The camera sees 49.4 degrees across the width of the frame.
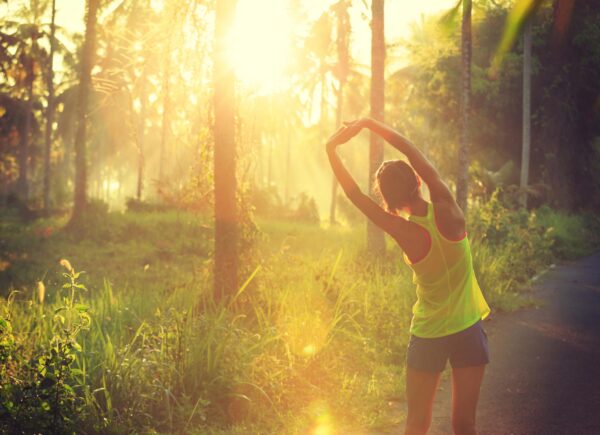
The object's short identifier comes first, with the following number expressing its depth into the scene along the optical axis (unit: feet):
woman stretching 11.02
